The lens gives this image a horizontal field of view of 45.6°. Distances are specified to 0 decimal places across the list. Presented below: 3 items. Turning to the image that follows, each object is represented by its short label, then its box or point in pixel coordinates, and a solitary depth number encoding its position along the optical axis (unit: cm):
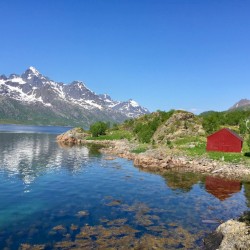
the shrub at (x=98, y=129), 17788
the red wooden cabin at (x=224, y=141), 8599
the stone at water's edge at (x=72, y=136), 15542
